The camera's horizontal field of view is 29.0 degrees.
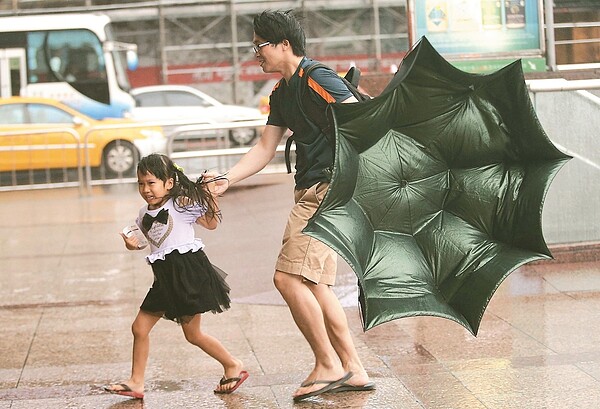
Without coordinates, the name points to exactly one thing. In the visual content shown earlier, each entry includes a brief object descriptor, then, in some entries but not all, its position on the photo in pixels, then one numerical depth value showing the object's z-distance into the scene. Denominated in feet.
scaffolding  103.50
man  17.51
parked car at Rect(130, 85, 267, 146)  85.56
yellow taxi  65.67
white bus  85.71
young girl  17.84
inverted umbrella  15.78
